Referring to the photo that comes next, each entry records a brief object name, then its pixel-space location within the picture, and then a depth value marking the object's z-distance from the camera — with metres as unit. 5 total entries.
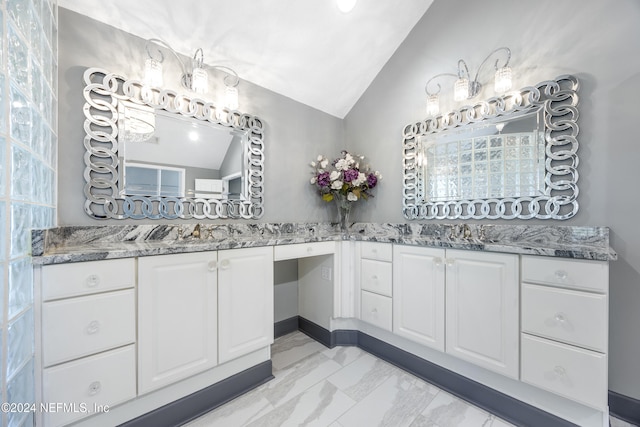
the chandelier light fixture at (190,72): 1.48
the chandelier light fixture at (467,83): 1.58
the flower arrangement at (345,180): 2.29
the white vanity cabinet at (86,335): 0.94
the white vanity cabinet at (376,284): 1.81
